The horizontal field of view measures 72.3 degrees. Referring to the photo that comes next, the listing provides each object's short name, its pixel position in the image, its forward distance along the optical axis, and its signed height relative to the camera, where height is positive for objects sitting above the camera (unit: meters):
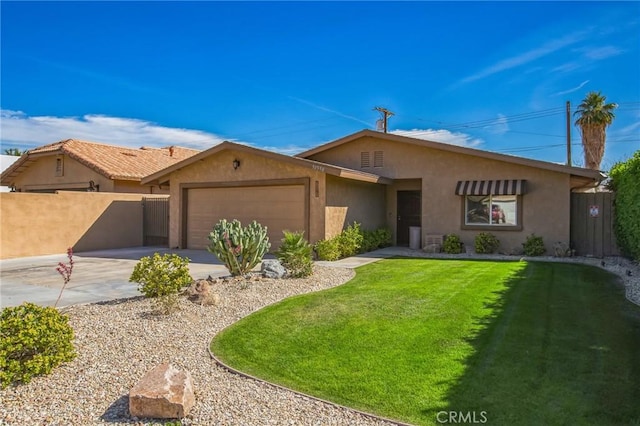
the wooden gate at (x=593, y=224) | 14.79 -0.09
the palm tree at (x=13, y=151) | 71.78 +10.89
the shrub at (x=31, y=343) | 4.71 -1.43
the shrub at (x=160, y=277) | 7.58 -1.05
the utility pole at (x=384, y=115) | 29.35 +7.14
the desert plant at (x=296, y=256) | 10.41 -0.90
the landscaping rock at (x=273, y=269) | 10.20 -1.20
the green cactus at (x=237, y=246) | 9.71 -0.62
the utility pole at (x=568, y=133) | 28.32 +5.76
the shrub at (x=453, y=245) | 16.22 -0.91
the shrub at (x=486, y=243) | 15.80 -0.81
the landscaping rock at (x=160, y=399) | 4.09 -1.71
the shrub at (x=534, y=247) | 15.15 -0.89
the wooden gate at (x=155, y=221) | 20.42 -0.17
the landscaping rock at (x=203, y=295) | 7.69 -1.37
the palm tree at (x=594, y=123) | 30.00 +6.82
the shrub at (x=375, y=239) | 16.63 -0.78
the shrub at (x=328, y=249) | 14.29 -1.00
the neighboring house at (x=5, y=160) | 33.95 +4.42
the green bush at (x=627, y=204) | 10.72 +0.50
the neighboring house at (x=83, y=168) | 23.11 +2.79
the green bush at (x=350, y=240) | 15.13 -0.75
